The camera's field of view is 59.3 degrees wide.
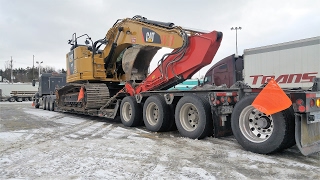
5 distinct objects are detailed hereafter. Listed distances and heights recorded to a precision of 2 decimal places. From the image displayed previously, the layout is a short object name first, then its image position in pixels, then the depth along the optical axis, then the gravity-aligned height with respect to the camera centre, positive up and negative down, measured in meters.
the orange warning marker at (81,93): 10.87 -0.02
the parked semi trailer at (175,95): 4.70 -0.07
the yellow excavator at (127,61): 7.44 +1.04
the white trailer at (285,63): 11.66 +1.29
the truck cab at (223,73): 12.73 +0.90
